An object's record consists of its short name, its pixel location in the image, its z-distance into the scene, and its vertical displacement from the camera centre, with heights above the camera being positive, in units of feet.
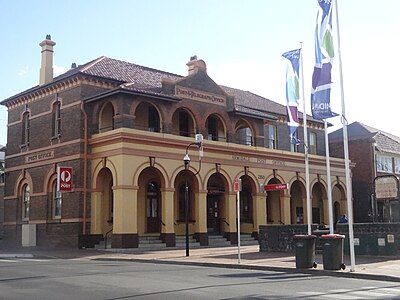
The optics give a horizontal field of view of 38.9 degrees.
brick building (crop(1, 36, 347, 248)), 98.27 +12.54
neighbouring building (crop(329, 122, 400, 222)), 160.72 +17.57
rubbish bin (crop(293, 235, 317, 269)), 60.08 -3.19
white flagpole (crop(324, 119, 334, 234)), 61.40 +2.57
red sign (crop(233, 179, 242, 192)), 69.87 +4.48
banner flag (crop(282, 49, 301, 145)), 71.41 +16.96
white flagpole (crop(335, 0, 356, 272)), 55.67 +4.73
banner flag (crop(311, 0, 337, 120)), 60.39 +16.45
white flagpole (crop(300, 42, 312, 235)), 67.00 +7.57
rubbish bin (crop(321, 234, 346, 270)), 57.57 -3.23
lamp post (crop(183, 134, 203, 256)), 79.84 +9.79
